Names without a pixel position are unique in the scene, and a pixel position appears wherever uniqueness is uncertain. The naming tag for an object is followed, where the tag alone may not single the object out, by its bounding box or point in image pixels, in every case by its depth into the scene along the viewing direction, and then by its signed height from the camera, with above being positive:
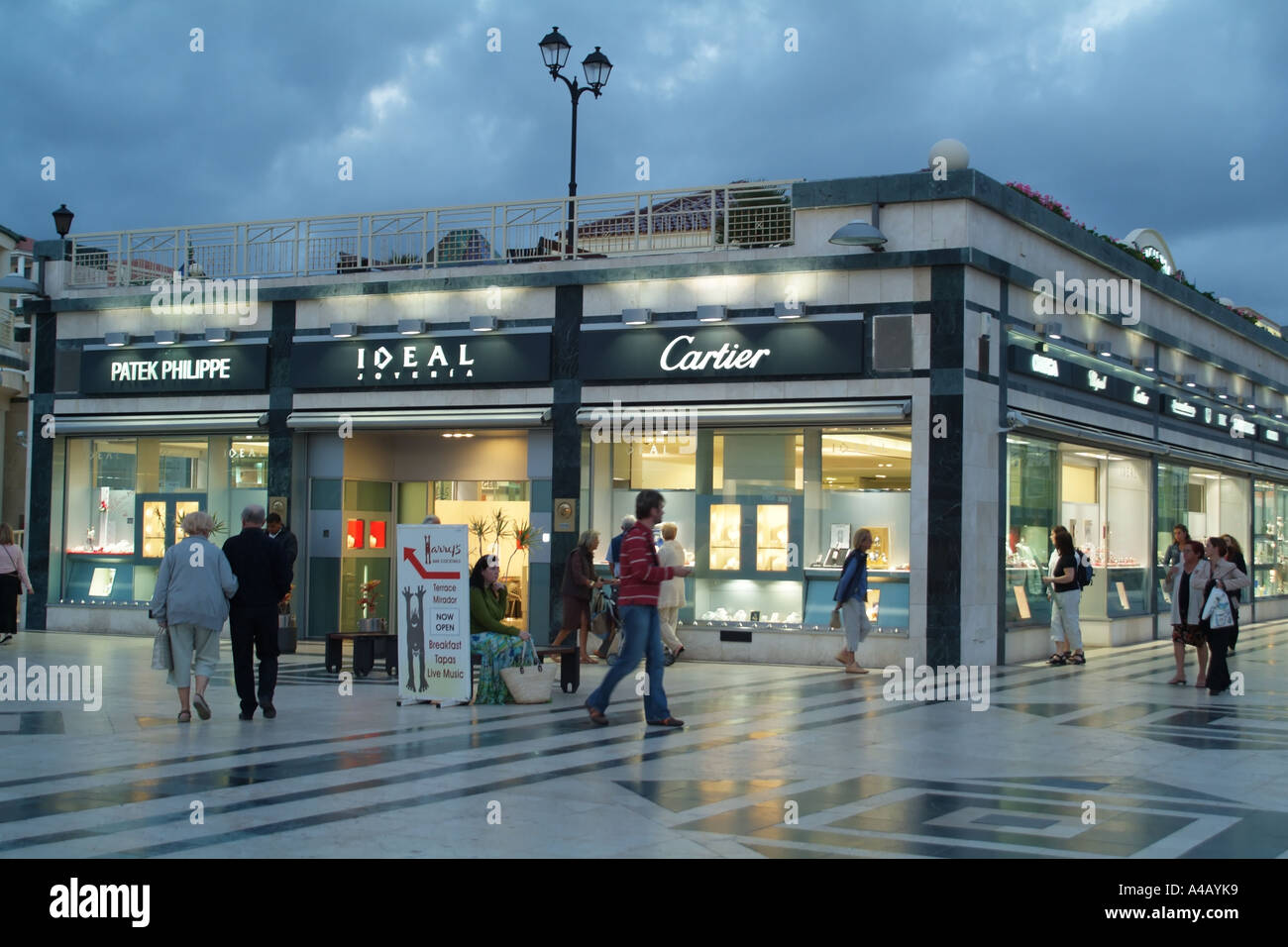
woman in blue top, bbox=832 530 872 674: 16.88 -0.53
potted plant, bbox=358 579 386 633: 16.19 -0.76
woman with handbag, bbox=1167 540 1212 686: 15.26 -0.48
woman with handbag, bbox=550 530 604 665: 17.19 -0.36
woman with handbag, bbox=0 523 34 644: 19.66 -0.54
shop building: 17.78 +1.90
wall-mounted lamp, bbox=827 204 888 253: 17.19 +3.77
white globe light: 17.80 +4.91
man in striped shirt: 11.33 -0.33
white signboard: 12.93 -0.60
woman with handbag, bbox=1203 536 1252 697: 15.06 -0.38
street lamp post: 21.58 +7.31
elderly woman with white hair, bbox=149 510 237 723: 11.59 -0.45
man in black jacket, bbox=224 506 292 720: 11.95 -0.48
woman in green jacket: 13.14 -0.82
